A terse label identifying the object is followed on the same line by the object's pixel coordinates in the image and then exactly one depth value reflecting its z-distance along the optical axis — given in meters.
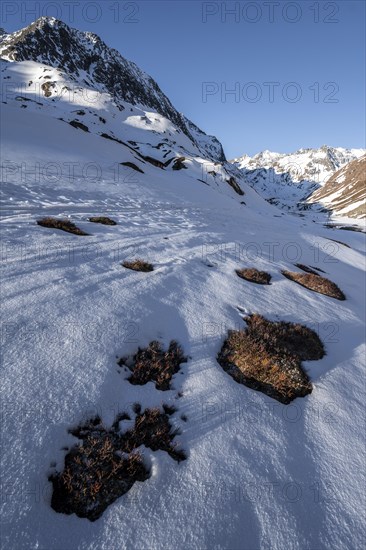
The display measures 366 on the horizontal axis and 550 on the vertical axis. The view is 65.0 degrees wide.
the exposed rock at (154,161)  51.02
